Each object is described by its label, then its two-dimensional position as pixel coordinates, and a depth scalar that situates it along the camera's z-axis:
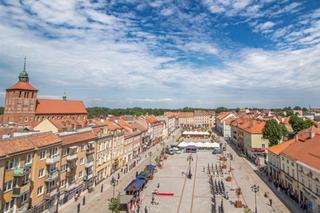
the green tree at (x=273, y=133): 56.50
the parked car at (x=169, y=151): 72.82
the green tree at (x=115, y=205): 27.02
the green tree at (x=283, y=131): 58.38
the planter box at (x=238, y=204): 31.47
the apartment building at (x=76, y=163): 34.12
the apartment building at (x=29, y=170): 23.64
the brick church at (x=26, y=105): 73.44
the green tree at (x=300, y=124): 64.34
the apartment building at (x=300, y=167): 29.47
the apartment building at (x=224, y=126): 114.25
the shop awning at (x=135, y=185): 34.91
